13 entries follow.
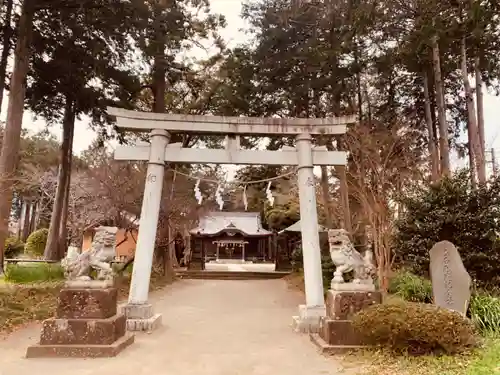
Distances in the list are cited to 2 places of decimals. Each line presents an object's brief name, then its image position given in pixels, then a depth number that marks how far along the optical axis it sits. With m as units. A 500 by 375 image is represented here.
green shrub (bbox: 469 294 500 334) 6.87
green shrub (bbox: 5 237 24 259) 24.41
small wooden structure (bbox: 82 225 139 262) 29.33
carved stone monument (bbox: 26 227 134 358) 6.07
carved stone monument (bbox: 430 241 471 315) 7.57
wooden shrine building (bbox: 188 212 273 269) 31.08
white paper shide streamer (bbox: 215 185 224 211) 12.05
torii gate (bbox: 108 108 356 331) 8.56
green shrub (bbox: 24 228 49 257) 23.87
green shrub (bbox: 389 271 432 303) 9.55
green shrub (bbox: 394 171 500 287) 9.45
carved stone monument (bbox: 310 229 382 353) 6.41
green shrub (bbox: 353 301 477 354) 5.48
